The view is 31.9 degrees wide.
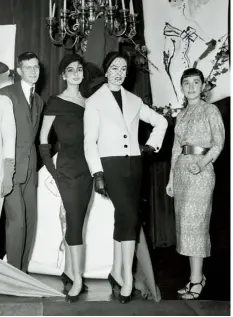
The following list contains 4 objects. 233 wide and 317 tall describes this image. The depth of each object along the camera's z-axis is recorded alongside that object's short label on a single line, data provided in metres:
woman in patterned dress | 2.81
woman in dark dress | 2.78
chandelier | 3.08
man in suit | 2.90
